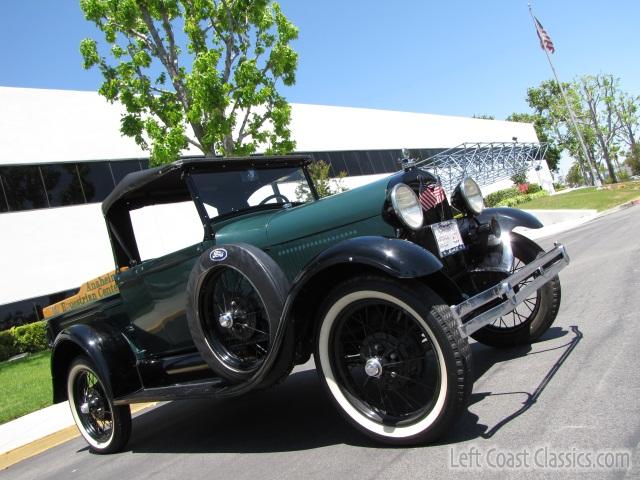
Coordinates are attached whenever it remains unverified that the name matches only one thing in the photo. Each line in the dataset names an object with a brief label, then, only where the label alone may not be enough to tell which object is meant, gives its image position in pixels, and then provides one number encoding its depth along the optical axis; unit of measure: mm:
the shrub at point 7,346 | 13523
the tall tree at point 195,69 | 12062
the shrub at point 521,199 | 28338
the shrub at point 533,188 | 34719
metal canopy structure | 26391
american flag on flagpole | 28906
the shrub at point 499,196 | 30558
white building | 14914
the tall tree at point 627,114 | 49906
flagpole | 29150
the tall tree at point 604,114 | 48916
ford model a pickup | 2961
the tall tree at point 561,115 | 49656
